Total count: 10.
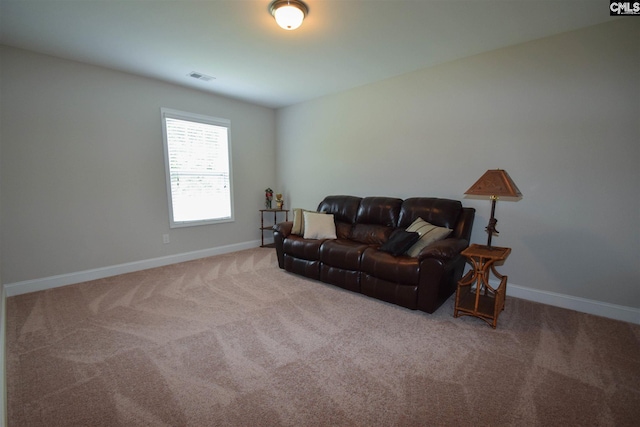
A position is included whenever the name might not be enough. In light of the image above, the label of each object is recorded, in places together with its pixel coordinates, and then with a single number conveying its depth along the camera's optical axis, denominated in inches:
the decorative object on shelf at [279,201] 197.8
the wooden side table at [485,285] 89.1
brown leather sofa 95.0
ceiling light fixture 80.2
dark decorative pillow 105.5
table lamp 89.0
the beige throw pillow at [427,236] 106.0
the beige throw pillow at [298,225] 141.9
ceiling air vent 134.5
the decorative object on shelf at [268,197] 201.8
